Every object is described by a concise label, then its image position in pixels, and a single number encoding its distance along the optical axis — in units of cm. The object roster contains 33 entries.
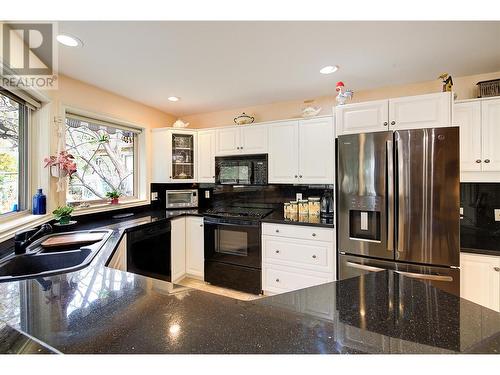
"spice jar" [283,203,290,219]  269
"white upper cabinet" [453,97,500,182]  188
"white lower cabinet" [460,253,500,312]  168
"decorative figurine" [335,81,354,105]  218
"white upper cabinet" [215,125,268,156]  281
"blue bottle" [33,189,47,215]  188
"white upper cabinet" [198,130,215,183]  311
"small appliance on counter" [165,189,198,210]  322
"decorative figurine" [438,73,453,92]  189
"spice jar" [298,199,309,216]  266
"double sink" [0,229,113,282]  125
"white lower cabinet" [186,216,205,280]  283
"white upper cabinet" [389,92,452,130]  181
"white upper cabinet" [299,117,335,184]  246
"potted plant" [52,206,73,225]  192
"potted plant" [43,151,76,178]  196
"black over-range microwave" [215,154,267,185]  281
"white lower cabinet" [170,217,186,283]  272
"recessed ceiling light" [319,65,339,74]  201
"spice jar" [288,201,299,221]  269
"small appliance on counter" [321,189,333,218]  268
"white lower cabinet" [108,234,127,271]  152
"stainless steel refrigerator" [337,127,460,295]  168
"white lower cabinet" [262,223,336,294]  220
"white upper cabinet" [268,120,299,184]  264
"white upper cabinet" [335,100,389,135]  199
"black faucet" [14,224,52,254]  134
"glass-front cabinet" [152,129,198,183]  311
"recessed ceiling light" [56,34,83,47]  151
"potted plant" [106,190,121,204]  271
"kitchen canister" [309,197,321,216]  260
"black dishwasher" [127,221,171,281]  209
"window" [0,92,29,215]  165
